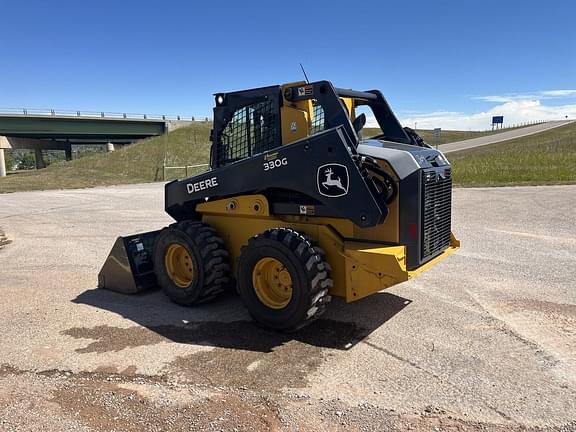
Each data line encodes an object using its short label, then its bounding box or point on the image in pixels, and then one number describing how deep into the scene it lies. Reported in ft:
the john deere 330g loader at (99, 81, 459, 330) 14.53
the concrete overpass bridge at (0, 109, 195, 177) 162.71
